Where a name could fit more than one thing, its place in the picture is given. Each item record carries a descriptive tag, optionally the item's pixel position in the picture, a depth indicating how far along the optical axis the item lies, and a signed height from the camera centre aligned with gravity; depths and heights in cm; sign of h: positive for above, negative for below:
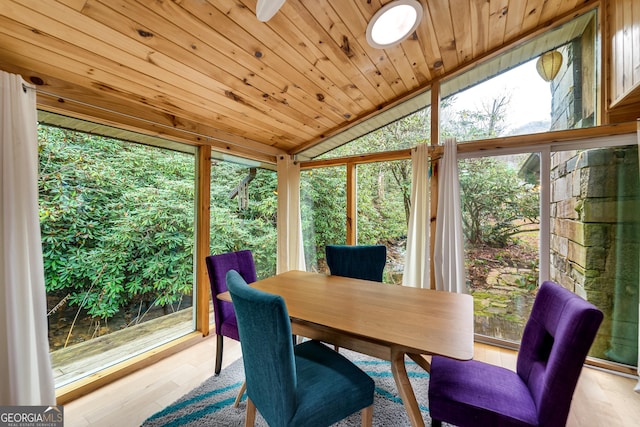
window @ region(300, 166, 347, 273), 333 -6
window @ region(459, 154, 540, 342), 238 -33
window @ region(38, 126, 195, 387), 182 -30
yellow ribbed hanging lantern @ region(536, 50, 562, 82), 233 +124
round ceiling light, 160 +119
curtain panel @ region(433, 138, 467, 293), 246 -25
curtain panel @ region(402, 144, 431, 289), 260 -16
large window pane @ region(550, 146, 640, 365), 206 -28
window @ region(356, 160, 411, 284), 291 -3
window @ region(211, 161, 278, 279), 290 -5
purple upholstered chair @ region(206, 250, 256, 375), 192 -71
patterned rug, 156 -128
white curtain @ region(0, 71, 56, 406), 140 -28
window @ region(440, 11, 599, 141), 220 +103
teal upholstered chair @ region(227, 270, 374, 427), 97 -76
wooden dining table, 110 -57
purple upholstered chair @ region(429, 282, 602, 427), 90 -77
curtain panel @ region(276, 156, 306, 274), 344 -14
